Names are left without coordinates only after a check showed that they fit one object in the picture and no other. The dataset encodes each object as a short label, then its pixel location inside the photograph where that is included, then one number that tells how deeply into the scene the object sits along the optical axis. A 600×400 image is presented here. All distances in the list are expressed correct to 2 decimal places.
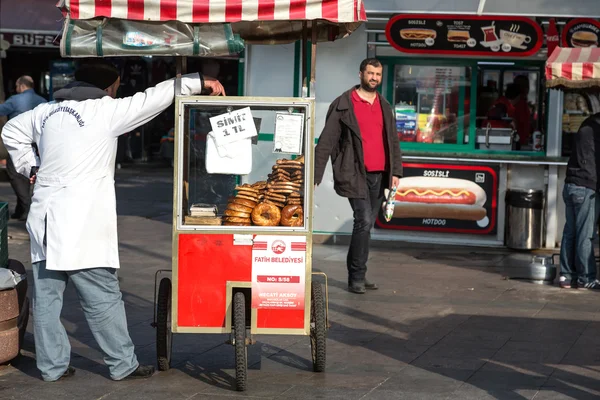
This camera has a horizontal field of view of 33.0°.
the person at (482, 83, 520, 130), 12.02
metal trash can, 11.39
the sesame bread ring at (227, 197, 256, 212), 6.26
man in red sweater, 8.77
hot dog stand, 11.30
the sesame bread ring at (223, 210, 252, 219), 6.23
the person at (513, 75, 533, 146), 12.05
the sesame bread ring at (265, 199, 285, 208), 6.26
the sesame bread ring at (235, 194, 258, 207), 6.29
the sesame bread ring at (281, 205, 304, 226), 6.20
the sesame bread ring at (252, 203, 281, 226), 6.20
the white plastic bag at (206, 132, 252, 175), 6.16
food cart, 5.90
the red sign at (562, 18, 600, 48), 10.97
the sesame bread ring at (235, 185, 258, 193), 6.35
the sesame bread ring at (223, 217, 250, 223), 6.23
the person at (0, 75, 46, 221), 12.46
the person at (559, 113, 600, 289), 9.27
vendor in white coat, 5.87
